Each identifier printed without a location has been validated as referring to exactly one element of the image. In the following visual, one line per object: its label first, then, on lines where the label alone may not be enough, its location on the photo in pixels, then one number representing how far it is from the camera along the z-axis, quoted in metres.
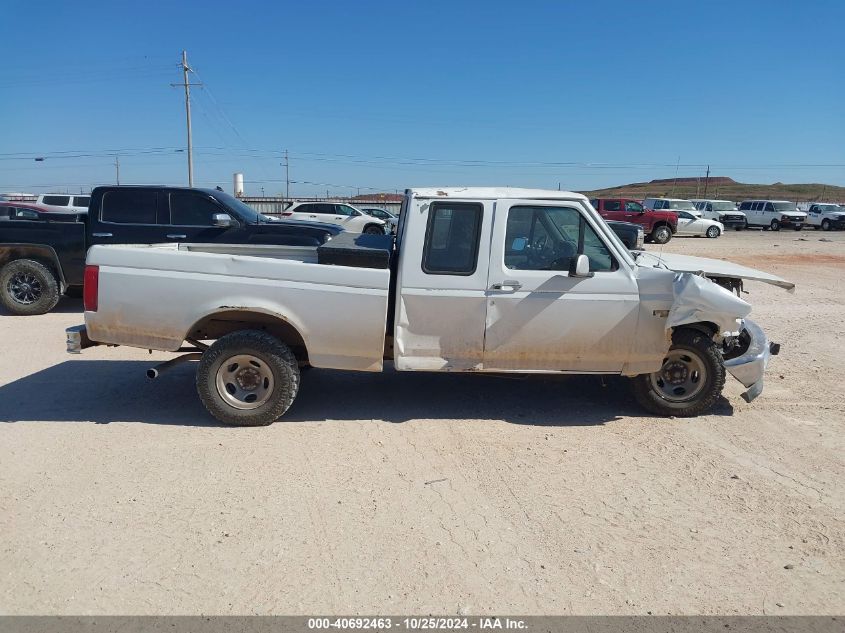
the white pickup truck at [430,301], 5.16
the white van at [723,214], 41.76
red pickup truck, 29.31
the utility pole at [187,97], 43.16
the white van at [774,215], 41.56
